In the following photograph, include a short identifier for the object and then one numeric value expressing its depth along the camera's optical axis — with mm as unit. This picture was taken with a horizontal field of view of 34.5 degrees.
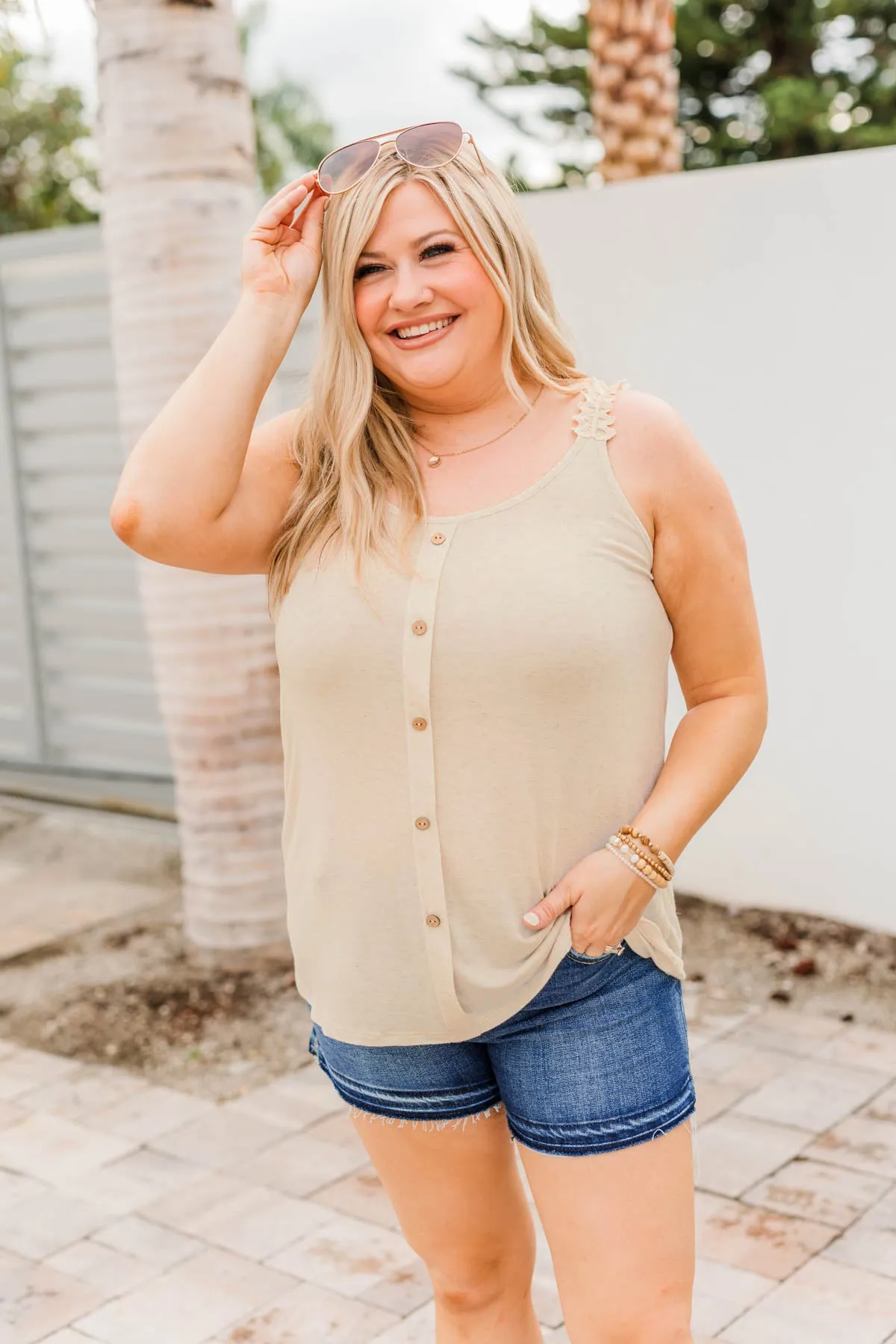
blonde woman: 1760
